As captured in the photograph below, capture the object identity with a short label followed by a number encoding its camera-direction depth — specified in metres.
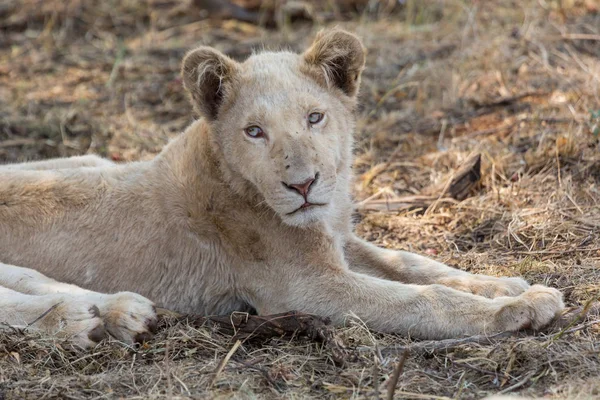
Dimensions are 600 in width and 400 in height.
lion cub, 9.08
